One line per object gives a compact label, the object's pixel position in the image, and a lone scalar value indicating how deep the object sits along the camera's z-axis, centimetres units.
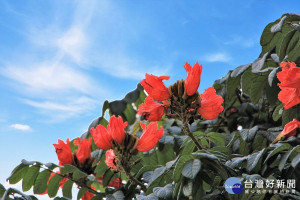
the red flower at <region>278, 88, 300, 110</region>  129
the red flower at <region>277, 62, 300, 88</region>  120
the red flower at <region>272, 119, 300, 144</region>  134
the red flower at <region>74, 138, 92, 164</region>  188
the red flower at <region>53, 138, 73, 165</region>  184
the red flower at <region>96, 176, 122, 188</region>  188
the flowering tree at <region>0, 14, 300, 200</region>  105
